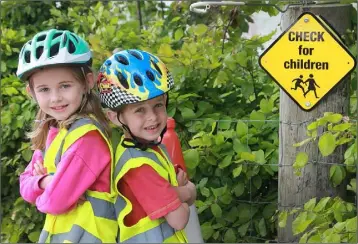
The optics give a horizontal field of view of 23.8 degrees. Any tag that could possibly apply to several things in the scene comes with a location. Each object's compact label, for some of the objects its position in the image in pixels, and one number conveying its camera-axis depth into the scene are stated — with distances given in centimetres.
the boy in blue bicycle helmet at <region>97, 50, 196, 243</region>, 354
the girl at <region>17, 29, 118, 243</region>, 349
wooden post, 442
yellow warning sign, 423
